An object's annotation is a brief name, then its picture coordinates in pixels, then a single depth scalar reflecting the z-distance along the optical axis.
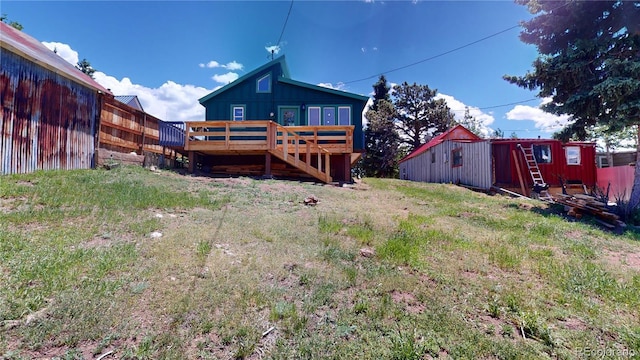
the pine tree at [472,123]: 40.28
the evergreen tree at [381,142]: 29.45
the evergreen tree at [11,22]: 20.37
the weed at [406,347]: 2.20
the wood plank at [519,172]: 13.81
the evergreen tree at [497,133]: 42.53
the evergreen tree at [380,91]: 32.72
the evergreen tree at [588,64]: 7.52
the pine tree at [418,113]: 30.00
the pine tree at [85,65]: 33.94
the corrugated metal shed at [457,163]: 14.04
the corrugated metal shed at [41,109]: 6.60
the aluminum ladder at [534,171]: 13.20
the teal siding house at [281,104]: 14.98
